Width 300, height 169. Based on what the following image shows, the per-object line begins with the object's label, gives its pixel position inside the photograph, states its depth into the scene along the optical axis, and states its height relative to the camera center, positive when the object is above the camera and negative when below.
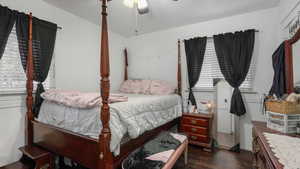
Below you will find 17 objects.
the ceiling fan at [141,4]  1.89 +1.12
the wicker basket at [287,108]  1.32 -0.24
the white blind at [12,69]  1.85 +0.23
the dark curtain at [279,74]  1.81 +0.13
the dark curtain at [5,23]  1.76 +0.81
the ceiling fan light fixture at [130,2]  1.89 +1.17
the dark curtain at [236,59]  2.42 +0.45
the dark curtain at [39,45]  1.94 +0.61
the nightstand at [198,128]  2.48 -0.81
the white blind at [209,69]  2.78 +0.30
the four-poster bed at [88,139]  1.23 -0.59
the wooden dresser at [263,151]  0.87 -0.50
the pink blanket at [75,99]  1.39 -0.15
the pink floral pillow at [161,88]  2.91 -0.08
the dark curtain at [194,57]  2.83 +0.55
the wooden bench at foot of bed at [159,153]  1.39 -0.78
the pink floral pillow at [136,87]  3.14 -0.05
